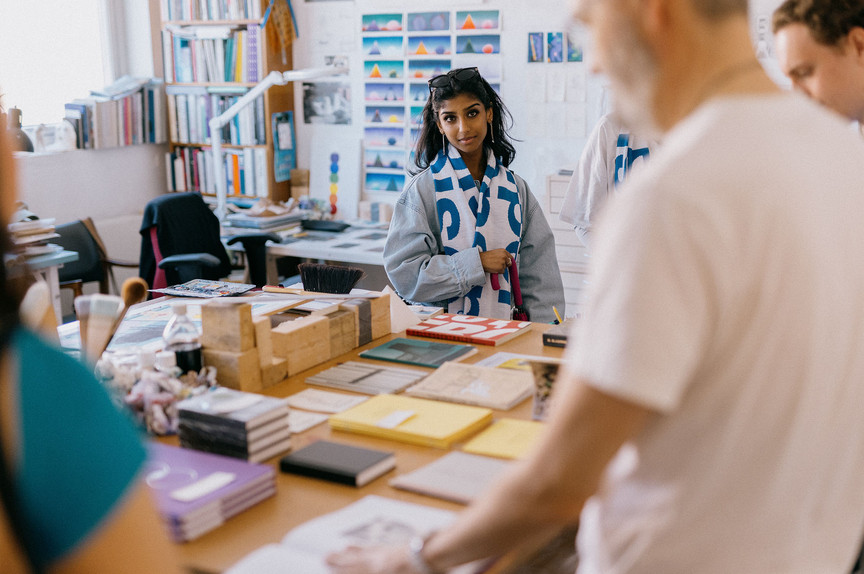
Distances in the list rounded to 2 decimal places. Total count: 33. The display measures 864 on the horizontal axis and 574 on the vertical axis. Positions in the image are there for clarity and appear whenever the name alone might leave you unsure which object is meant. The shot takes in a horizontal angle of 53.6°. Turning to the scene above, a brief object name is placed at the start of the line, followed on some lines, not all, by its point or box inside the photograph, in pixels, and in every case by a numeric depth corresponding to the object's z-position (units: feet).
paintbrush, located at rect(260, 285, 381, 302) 8.04
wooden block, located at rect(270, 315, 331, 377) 6.84
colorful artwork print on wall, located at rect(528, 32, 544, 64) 15.85
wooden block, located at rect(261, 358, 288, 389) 6.63
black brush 8.56
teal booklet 7.25
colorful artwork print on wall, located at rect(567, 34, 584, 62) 15.58
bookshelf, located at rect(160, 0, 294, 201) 17.65
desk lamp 15.11
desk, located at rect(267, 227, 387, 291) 14.93
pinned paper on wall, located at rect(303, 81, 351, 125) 17.92
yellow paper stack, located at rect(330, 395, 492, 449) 5.62
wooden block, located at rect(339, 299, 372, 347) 7.63
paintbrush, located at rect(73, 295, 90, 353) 6.05
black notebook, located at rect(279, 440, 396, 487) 5.04
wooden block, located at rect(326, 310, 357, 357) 7.36
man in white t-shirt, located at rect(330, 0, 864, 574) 2.70
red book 7.95
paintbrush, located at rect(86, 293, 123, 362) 5.82
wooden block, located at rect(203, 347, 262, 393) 6.38
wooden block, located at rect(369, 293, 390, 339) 7.91
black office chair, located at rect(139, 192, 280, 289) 14.47
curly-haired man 5.79
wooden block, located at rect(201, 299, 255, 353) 6.36
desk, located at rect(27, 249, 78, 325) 13.05
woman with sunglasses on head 9.86
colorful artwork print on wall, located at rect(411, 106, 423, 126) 17.06
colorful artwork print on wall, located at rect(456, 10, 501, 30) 16.12
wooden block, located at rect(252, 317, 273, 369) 6.53
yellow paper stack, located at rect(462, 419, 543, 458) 5.43
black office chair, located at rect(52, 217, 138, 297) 15.57
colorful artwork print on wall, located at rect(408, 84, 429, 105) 16.97
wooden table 4.32
